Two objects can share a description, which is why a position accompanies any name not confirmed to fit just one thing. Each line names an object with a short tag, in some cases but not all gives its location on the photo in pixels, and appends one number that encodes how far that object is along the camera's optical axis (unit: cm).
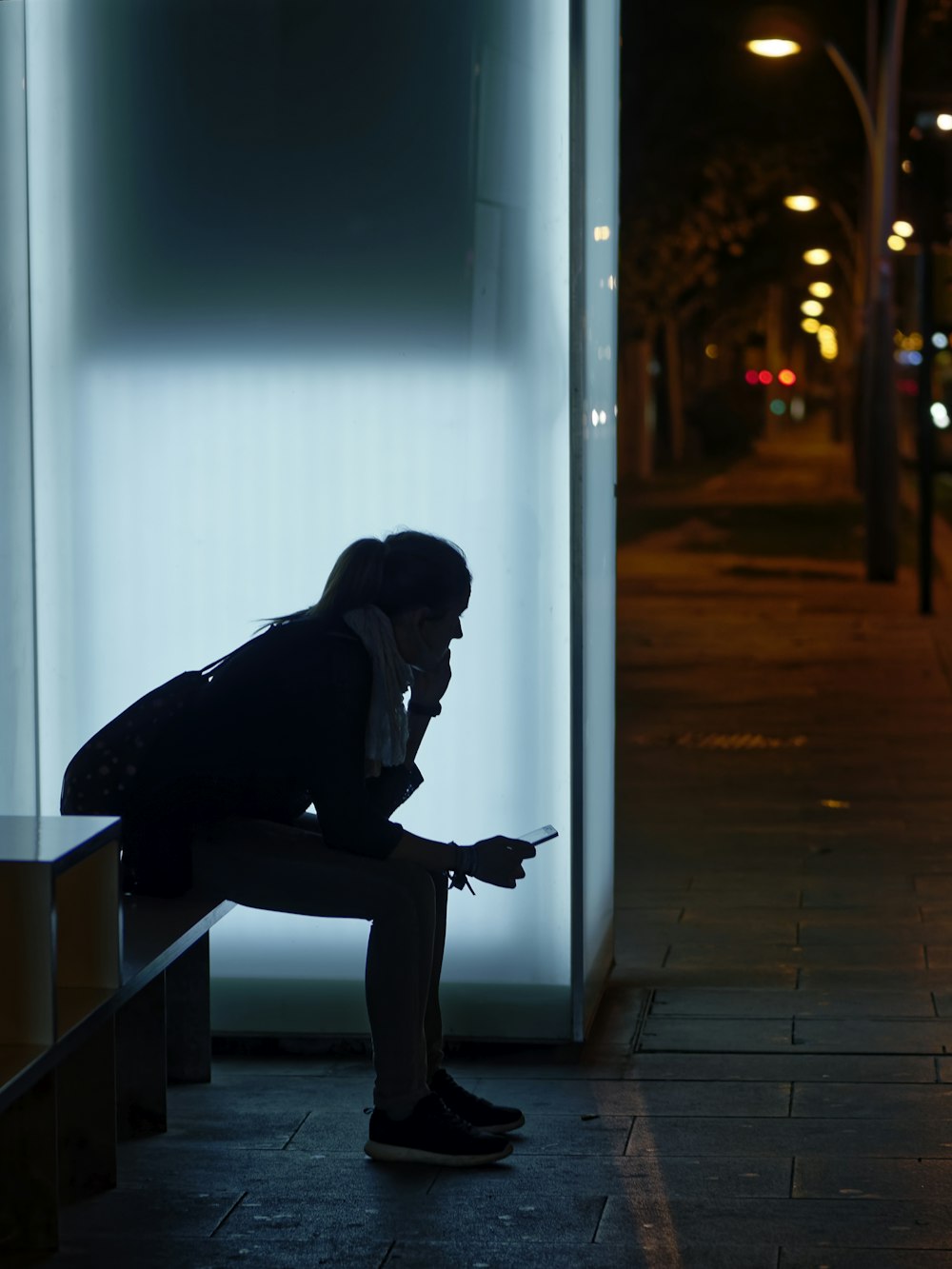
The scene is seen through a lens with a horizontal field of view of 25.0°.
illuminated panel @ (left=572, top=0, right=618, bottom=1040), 578
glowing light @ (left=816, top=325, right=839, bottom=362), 9829
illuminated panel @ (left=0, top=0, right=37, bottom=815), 556
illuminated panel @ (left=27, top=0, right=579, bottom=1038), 562
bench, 394
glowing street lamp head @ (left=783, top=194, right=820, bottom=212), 3403
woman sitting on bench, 471
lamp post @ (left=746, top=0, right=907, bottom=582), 1939
